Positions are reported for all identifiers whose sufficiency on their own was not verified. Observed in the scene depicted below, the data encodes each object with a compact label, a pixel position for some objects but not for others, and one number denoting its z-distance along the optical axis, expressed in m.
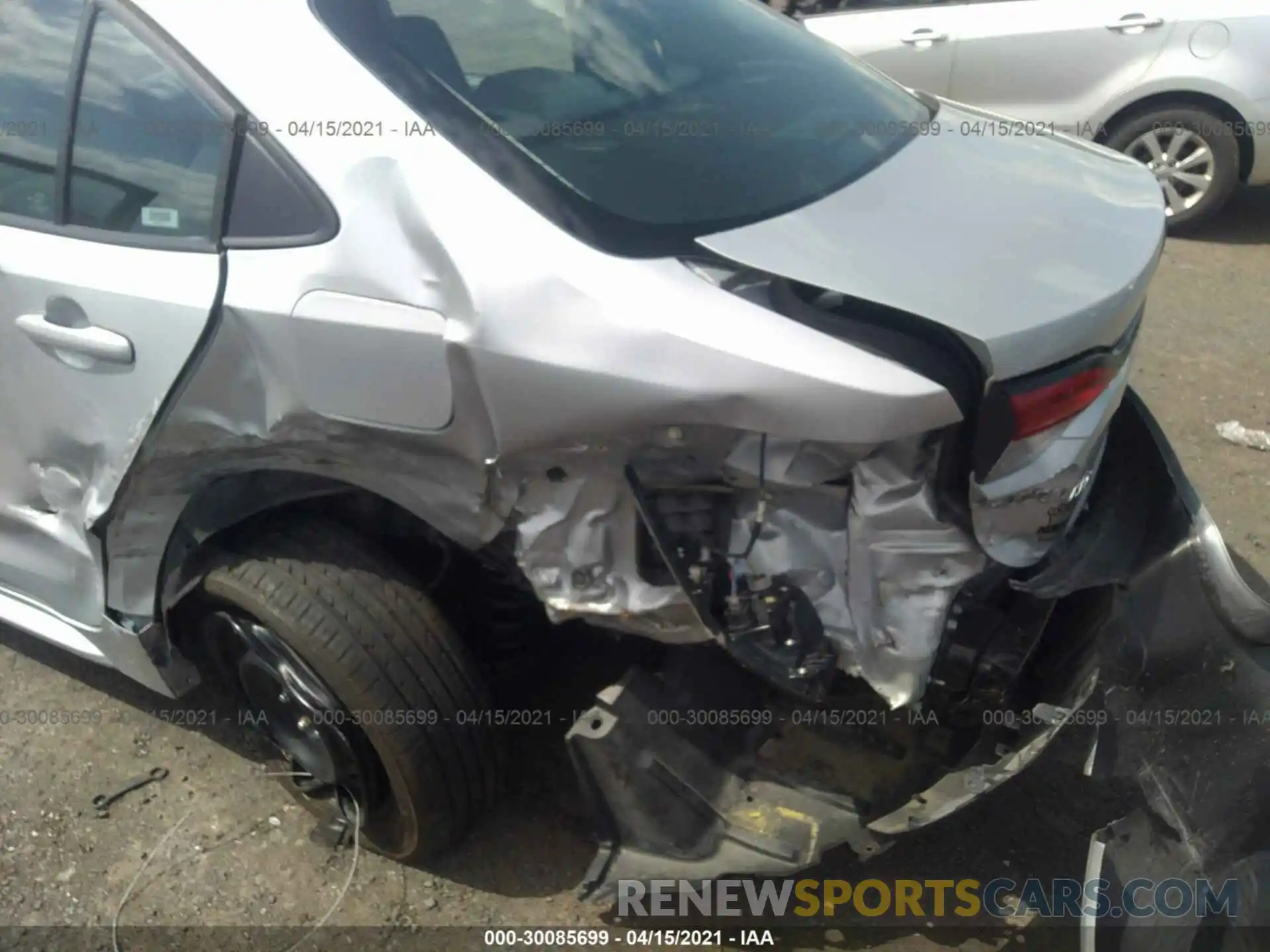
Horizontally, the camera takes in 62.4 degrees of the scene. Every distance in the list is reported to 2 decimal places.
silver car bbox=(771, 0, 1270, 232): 5.30
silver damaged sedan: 1.67
